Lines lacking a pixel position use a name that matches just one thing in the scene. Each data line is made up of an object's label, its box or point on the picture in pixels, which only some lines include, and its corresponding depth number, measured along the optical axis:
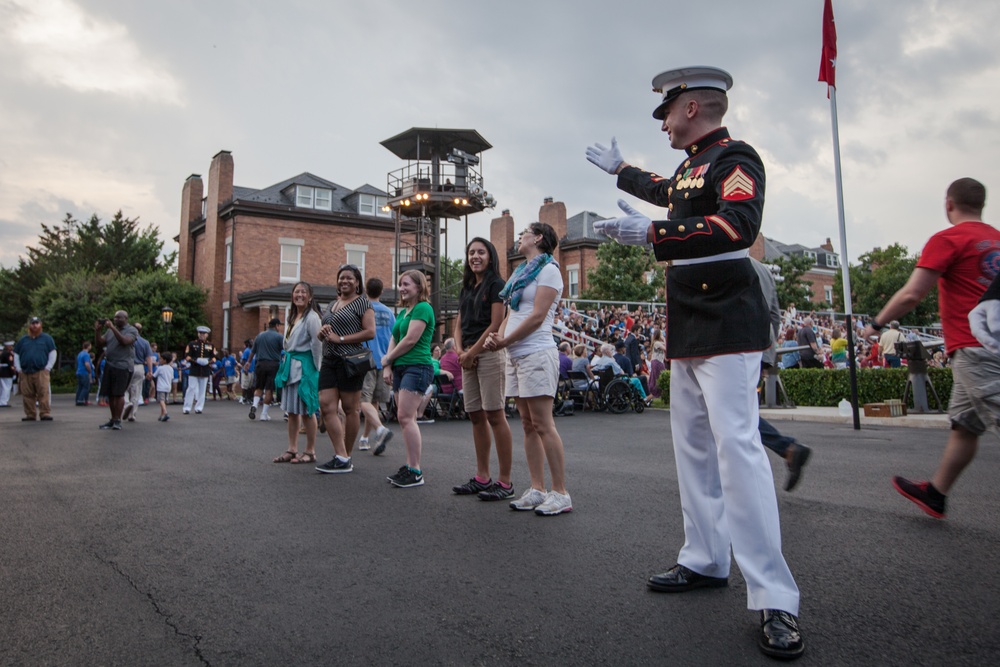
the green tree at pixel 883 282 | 53.56
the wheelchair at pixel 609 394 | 15.72
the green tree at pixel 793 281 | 44.03
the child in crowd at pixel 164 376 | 14.34
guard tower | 31.78
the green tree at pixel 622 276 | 36.34
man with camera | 11.59
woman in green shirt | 5.60
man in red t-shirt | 3.72
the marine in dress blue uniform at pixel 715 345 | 2.40
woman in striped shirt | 6.38
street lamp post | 27.58
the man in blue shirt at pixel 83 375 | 21.48
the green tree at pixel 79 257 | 45.62
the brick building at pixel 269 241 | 32.97
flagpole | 10.52
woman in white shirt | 4.49
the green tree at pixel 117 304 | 32.12
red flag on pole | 11.46
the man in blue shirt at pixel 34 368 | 13.18
